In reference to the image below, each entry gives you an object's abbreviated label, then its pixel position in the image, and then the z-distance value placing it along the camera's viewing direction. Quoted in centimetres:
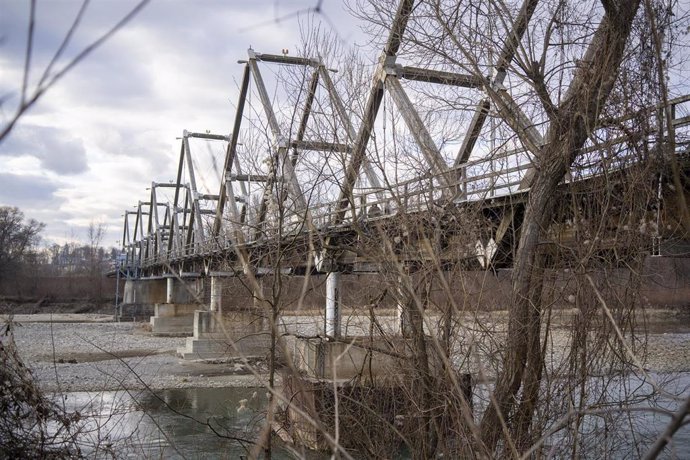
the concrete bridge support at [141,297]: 7194
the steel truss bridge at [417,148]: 768
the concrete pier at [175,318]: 5350
